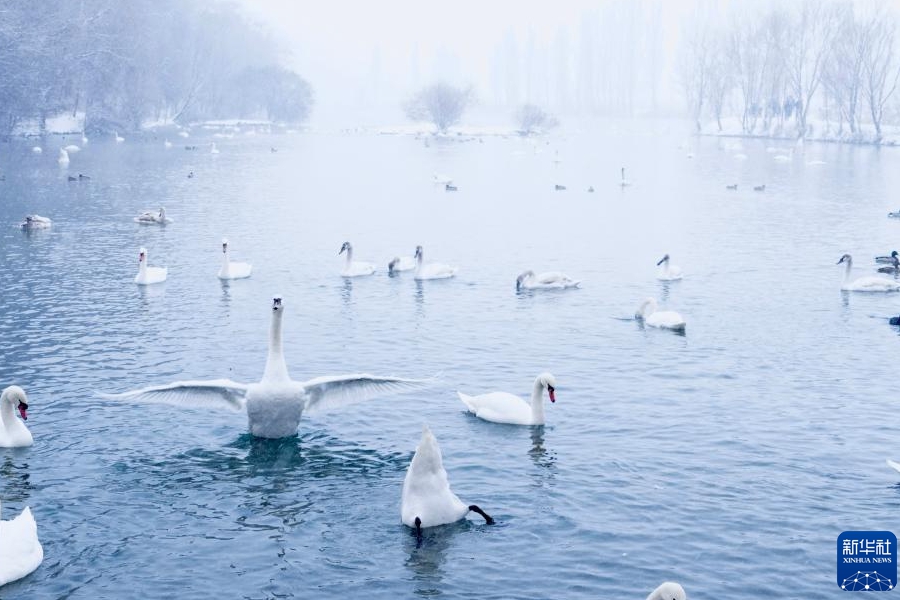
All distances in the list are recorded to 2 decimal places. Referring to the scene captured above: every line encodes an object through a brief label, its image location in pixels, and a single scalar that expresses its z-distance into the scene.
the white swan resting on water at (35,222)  39.03
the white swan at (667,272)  31.36
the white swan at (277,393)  15.83
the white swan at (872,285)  29.39
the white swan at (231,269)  30.53
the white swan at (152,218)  41.97
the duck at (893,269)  32.34
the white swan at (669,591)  10.31
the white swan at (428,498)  12.88
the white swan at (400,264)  32.12
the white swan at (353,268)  31.28
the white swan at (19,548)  11.94
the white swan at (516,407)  17.44
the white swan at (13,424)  16.02
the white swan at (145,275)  29.42
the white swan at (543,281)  29.53
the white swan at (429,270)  31.00
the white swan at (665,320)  24.45
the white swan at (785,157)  87.25
